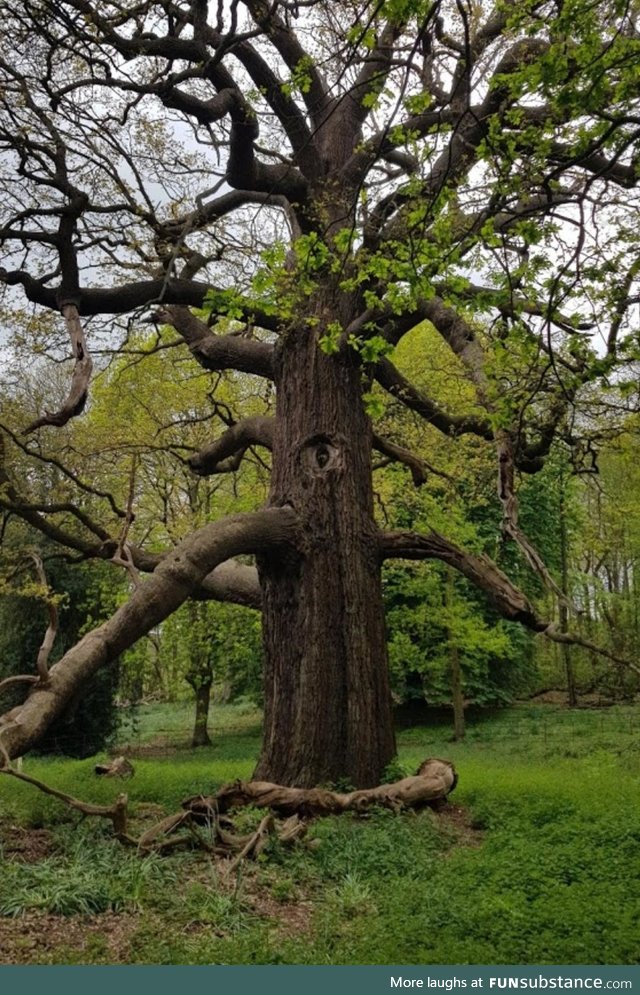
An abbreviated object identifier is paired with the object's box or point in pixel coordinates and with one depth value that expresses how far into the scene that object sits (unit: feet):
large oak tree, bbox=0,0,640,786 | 17.78
